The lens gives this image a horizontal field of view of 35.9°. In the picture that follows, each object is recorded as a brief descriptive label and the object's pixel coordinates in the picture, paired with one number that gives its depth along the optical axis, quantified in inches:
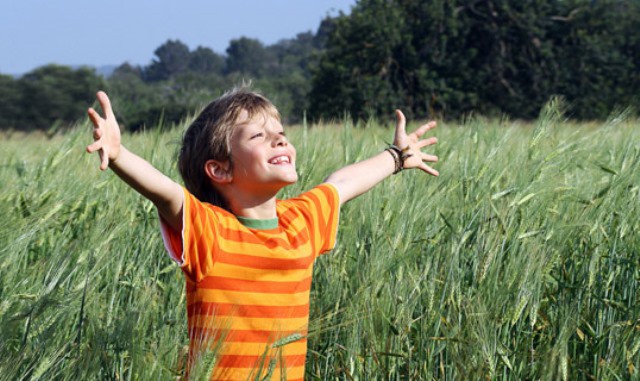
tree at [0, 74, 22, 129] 1739.4
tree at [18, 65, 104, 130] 1787.6
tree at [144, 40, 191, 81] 3941.9
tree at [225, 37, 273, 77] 3770.7
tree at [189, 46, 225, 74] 4106.8
